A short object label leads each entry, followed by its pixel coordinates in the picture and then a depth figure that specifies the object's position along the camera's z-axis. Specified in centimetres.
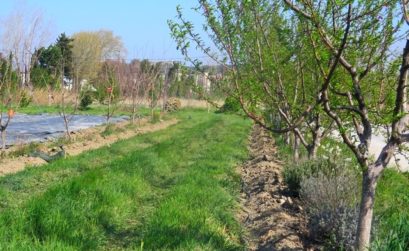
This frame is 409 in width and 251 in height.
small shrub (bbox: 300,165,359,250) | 519
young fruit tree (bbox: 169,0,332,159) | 484
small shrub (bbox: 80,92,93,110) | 3760
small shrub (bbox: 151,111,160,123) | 2728
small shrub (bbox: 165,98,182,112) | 4046
